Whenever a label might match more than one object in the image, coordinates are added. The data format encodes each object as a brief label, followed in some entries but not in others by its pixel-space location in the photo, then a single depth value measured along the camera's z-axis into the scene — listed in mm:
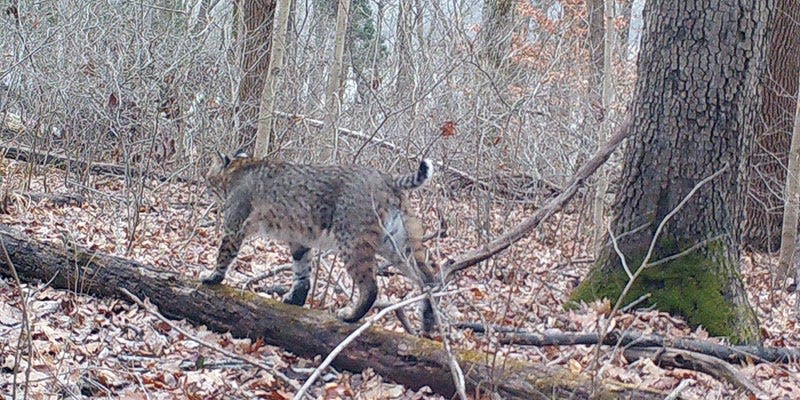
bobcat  6418
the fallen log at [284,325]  5125
